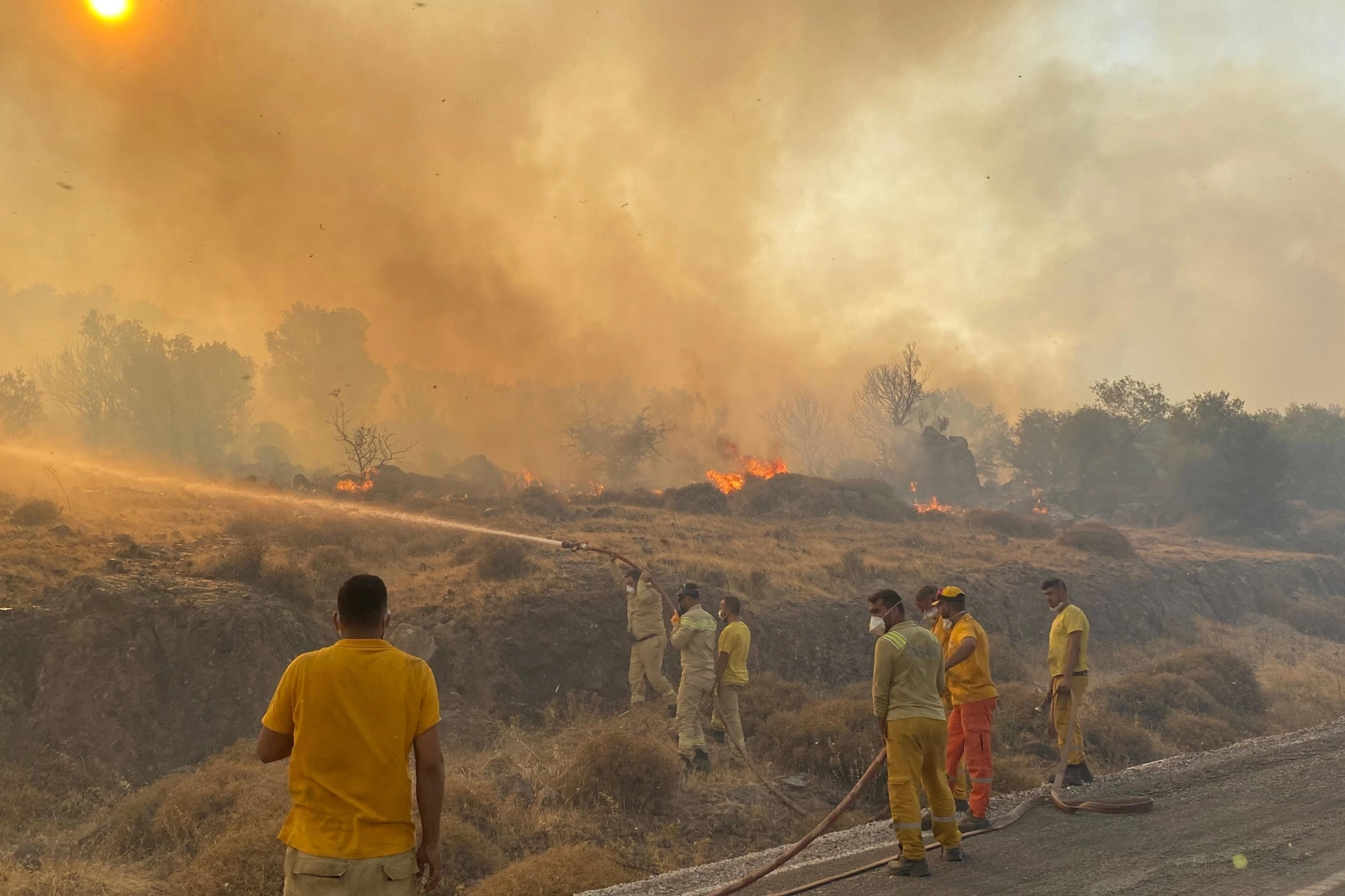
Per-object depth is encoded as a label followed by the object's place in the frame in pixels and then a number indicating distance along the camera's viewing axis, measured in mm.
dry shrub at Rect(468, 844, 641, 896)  6535
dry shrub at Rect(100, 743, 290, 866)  7176
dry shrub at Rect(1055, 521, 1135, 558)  30297
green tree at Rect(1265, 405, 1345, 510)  56844
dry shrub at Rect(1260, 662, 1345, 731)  14568
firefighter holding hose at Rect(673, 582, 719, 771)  10914
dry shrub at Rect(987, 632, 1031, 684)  16688
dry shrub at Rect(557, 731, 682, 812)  9258
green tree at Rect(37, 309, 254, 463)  47719
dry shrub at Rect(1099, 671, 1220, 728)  14438
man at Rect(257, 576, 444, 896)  3428
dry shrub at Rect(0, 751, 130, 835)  9400
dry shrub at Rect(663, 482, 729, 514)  32481
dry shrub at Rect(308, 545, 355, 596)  16266
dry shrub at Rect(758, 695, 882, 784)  10922
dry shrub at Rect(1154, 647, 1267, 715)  15398
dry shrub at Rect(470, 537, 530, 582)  17422
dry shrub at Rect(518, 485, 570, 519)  27703
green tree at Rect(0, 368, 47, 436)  37625
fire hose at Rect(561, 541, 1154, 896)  6328
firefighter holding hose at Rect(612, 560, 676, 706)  13625
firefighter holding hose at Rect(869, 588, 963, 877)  6258
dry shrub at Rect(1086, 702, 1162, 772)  11539
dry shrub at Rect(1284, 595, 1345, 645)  25734
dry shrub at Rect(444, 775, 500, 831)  8594
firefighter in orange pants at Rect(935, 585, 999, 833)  7562
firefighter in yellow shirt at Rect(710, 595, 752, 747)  11016
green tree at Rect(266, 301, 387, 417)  61656
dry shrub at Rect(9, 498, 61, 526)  15766
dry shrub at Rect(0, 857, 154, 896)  7020
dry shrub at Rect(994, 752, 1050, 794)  9320
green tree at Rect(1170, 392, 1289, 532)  44969
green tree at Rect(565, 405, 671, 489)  46438
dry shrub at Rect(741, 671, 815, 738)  12977
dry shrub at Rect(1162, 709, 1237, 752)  12781
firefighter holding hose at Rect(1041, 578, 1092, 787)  9195
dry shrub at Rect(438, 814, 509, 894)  7402
